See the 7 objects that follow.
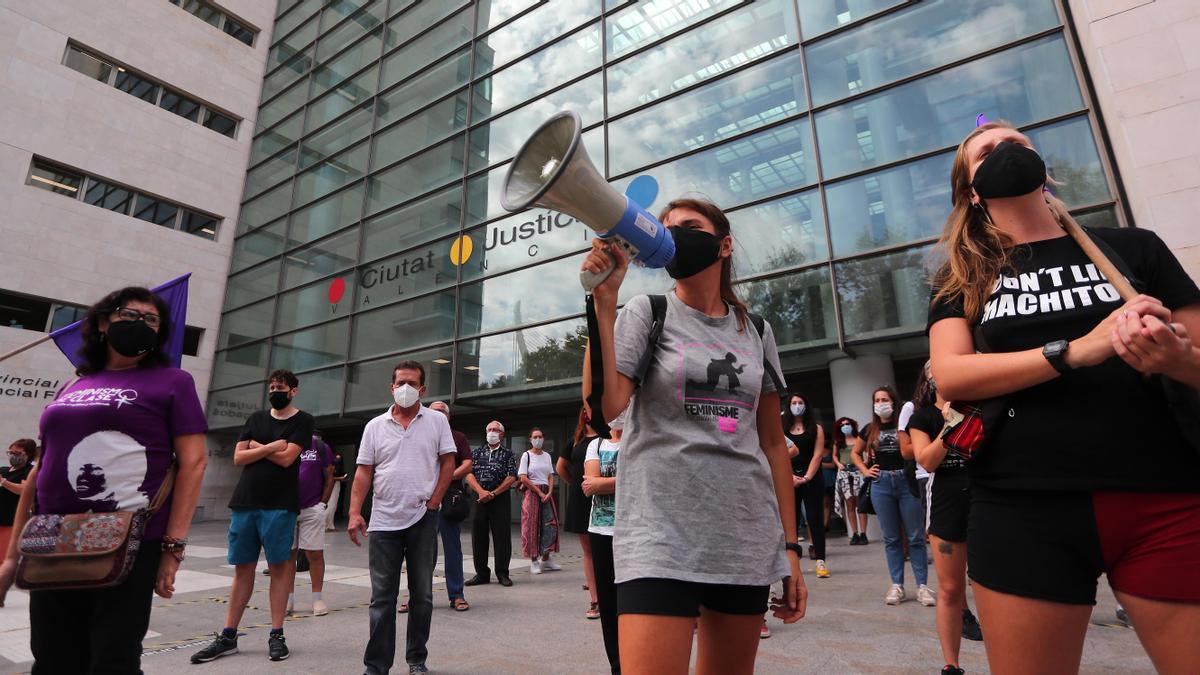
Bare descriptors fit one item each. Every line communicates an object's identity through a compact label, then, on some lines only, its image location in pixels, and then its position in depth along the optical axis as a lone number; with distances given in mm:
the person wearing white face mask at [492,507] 7238
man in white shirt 3607
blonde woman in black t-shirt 1223
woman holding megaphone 1566
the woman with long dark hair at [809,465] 6617
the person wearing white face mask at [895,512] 5016
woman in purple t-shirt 2221
